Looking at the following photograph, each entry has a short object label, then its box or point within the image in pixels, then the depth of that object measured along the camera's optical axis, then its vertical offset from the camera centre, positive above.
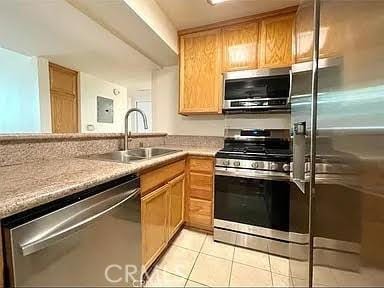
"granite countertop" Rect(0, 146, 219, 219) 0.61 -0.18
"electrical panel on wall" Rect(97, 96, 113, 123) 4.42 +0.60
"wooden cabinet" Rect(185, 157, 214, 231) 2.00 -0.57
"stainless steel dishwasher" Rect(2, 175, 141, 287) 0.61 -0.39
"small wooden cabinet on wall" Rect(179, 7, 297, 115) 2.01 +0.89
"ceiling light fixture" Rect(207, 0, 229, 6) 1.79 +1.18
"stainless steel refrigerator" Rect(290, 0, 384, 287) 0.51 -0.03
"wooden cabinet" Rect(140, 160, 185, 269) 1.34 -0.56
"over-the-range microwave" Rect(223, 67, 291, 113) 1.96 +0.46
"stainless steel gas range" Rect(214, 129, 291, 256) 1.68 -0.55
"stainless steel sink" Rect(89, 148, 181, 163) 1.64 -0.16
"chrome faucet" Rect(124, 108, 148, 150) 1.86 +0.08
